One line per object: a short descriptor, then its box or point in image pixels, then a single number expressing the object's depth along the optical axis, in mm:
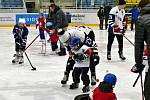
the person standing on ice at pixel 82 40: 6824
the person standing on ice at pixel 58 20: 12194
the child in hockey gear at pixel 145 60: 5663
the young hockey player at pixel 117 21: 11008
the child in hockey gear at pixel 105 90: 4752
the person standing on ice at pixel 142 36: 4416
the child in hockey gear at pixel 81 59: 6849
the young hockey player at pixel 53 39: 12831
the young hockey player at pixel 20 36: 10311
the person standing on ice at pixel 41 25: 13449
